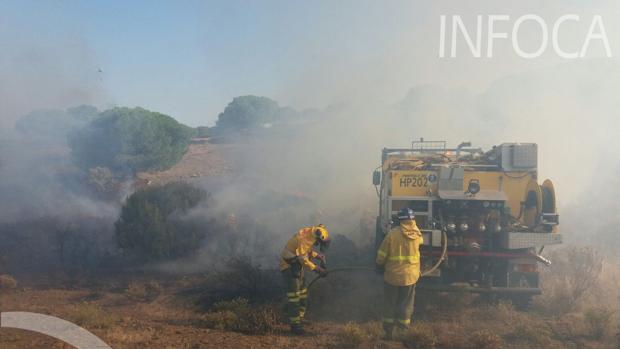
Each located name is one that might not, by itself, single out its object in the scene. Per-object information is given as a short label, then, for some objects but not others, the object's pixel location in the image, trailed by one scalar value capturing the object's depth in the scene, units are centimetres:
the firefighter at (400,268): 643
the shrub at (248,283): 891
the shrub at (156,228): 1214
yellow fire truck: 779
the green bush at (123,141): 2217
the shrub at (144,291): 951
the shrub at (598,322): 650
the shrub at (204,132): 4212
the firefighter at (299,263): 684
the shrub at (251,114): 4003
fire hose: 735
